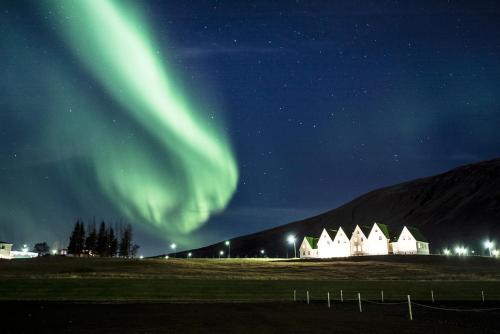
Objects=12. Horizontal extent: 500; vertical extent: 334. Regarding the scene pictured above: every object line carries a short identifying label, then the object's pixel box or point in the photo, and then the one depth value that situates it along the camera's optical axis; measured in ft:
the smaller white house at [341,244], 454.27
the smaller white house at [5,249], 562.25
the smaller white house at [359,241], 445.78
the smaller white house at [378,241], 437.17
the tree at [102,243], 575.38
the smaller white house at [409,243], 430.61
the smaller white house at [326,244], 464.40
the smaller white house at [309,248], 482.69
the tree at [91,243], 583.99
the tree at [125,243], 628.28
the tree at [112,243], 595.47
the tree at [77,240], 575.79
